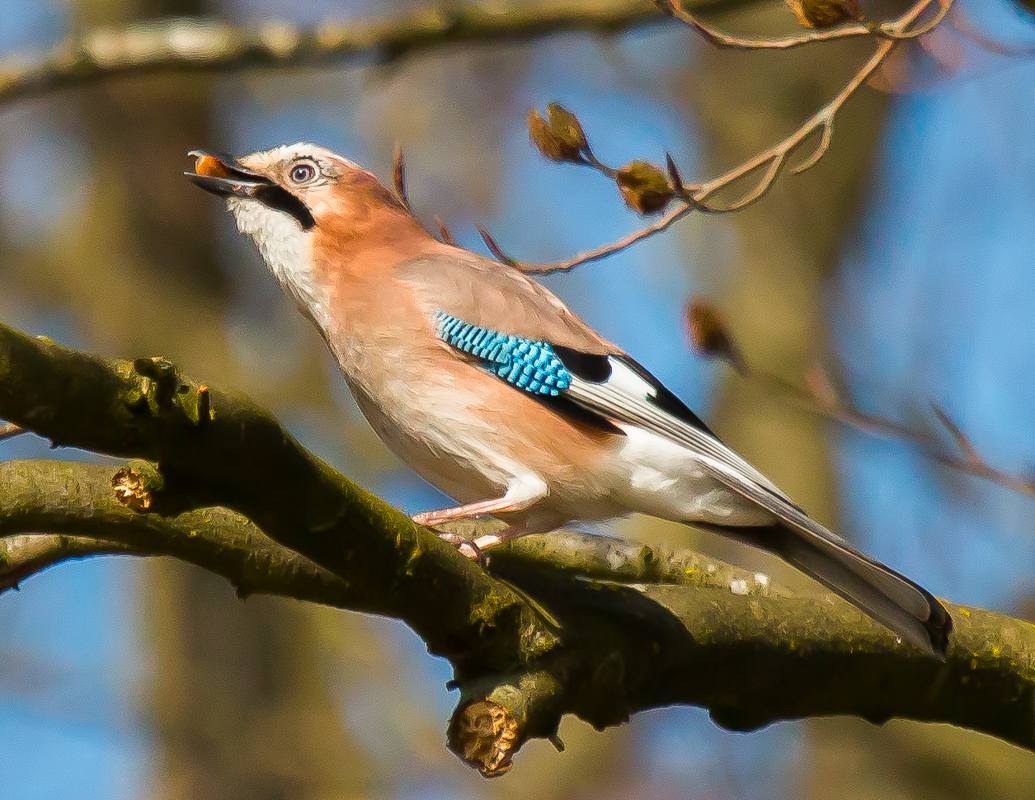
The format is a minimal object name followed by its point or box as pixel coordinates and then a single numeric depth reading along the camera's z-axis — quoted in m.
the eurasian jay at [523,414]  9.33
